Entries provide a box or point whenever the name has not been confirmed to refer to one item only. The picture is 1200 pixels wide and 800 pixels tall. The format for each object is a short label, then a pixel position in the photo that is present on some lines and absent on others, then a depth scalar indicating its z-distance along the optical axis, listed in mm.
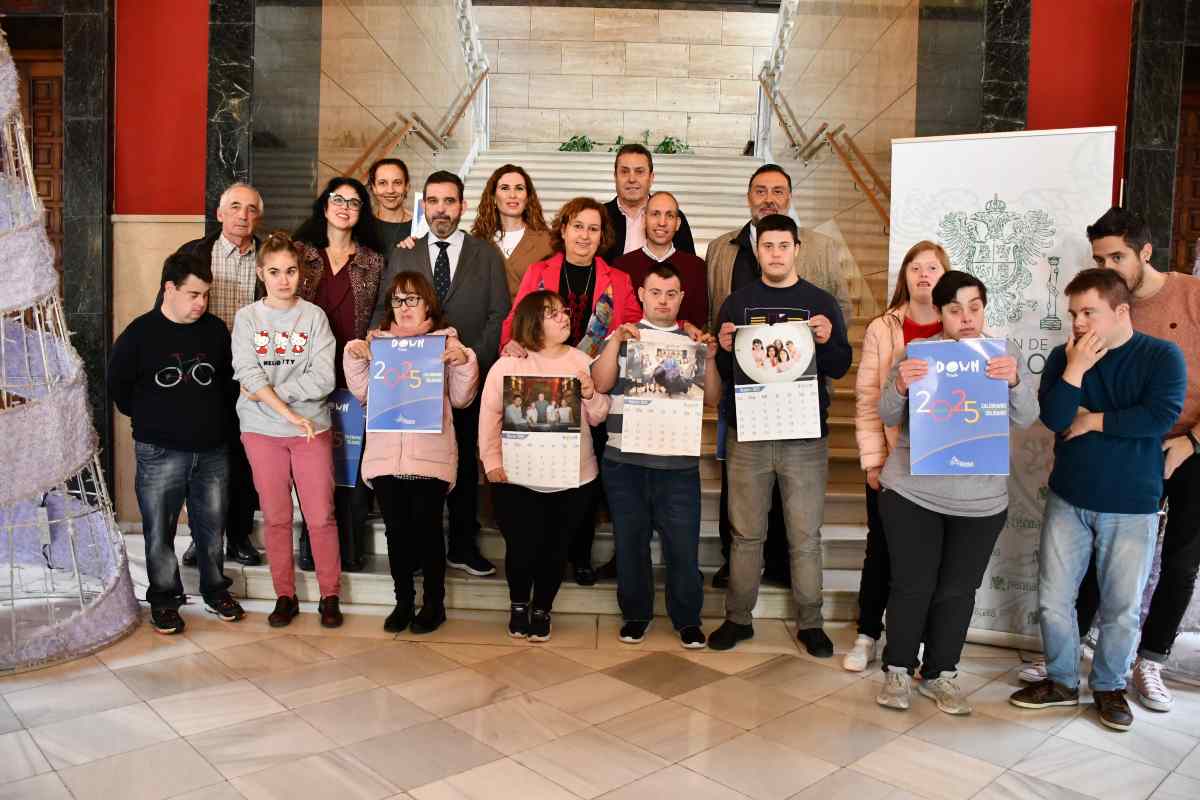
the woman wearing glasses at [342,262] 4105
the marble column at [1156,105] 4977
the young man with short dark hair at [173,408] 3855
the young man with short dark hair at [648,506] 3758
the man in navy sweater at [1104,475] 3170
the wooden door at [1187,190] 5965
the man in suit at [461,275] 4078
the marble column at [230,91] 5371
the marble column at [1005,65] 4883
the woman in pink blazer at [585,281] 3928
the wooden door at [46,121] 6297
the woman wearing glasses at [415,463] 3805
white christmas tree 3615
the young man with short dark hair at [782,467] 3633
